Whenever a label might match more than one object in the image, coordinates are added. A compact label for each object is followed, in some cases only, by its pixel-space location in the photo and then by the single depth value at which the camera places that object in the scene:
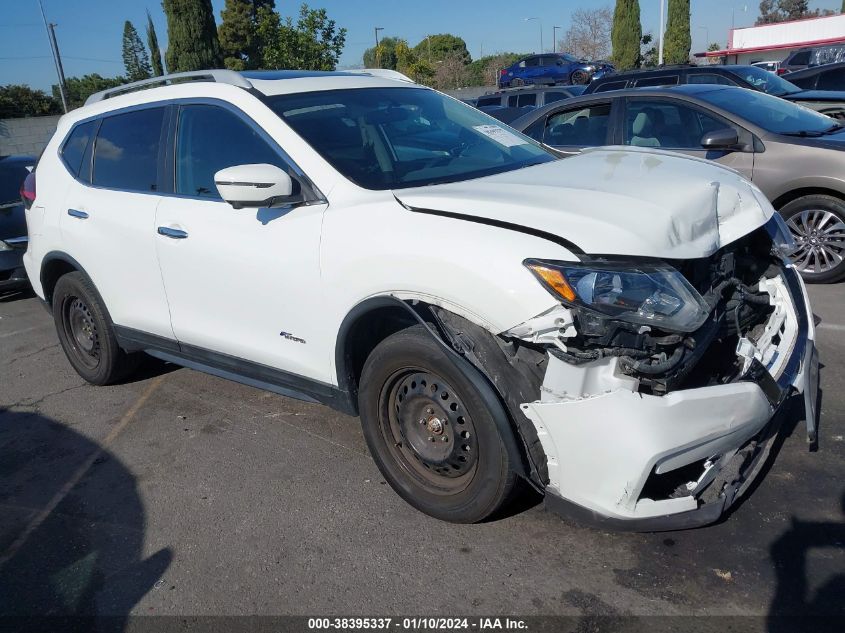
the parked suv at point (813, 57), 21.62
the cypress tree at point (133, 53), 71.91
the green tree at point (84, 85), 56.00
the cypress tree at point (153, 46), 65.06
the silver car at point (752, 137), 5.93
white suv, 2.54
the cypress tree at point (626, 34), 42.59
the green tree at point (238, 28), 46.94
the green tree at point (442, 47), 55.12
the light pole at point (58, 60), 34.22
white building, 46.88
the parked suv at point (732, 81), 8.78
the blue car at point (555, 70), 29.13
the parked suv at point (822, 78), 11.41
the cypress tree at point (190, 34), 26.98
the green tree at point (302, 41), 24.83
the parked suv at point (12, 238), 7.74
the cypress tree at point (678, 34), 44.03
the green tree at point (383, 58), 47.53
